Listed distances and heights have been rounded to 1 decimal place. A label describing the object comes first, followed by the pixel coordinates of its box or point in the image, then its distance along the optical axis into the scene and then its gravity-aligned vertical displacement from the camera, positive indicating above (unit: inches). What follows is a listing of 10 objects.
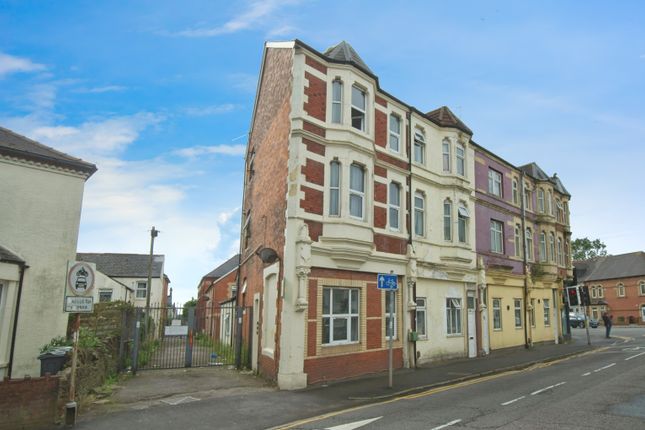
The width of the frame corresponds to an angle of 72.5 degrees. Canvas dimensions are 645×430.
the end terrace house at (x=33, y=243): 482.3 +57.5
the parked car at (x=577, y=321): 2047.2 -78.3
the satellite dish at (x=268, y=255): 555.7 +53.8
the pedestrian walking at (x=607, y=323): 1215.5 -50.7
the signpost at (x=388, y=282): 471.2 +19.0
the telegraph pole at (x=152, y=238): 1140.1 +146.7
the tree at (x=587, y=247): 3238.2 +415.5
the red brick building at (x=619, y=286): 2265.0 +99.0
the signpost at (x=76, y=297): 331.0 -2.4
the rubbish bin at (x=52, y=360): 390.9 -58.5
